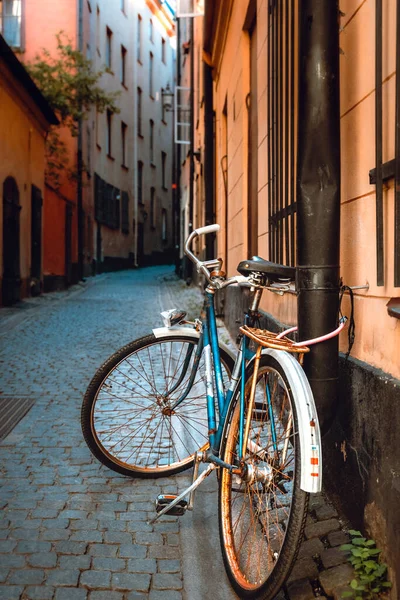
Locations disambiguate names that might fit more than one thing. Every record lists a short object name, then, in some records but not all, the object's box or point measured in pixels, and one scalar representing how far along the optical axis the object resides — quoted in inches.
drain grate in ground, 179.9
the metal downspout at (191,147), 743.7
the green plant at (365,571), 86.0
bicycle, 86.3
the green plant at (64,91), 691.4
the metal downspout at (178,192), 981.1
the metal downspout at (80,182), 763.2
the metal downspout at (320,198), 107.0
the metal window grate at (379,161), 94.7
